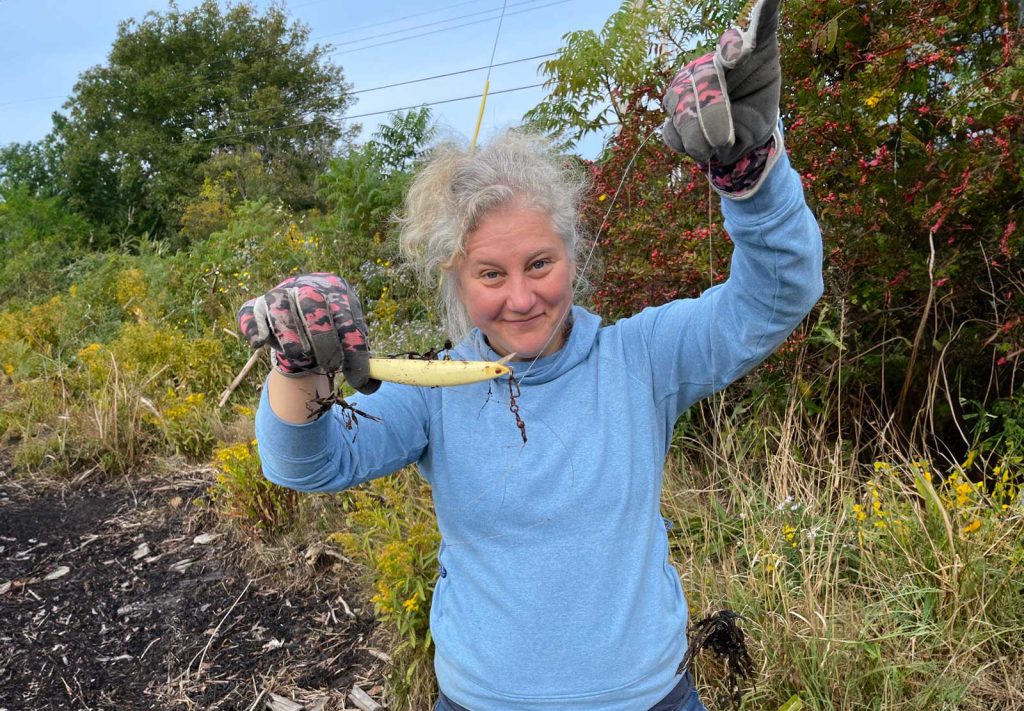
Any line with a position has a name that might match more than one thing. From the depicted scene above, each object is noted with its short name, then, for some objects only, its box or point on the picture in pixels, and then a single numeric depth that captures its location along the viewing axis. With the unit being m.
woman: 1.42
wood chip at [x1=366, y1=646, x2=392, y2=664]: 2.98
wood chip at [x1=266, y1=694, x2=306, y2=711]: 2.91
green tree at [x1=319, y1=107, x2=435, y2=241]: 6.42
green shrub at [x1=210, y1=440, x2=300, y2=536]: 3.84
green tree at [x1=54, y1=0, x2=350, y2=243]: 22.84
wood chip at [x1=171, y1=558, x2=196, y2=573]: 3.93
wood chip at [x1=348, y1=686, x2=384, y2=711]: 2.85
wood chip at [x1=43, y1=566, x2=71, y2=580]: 4.04
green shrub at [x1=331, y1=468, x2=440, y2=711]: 2.72
